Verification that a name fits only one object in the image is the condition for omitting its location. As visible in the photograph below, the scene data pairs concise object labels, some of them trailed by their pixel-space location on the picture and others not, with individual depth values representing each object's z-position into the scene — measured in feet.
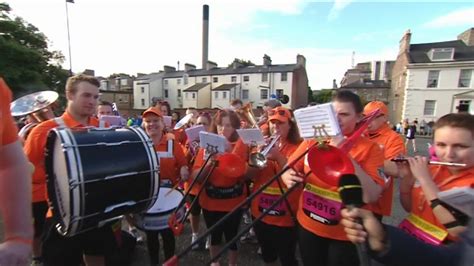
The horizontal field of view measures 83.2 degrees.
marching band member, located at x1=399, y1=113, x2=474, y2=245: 5.60
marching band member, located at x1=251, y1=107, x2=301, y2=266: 8.59
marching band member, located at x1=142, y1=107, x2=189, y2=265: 9.77
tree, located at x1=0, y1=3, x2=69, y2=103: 66.85
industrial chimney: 150.92
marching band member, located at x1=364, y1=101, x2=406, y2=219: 8.60
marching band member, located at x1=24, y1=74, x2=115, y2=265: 7.26
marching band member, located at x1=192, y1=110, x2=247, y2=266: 9.84
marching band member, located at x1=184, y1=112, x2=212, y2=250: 11.48
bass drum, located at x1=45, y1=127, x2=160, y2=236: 5.49
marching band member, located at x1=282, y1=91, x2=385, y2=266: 6.51
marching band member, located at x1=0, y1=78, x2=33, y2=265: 3.89
